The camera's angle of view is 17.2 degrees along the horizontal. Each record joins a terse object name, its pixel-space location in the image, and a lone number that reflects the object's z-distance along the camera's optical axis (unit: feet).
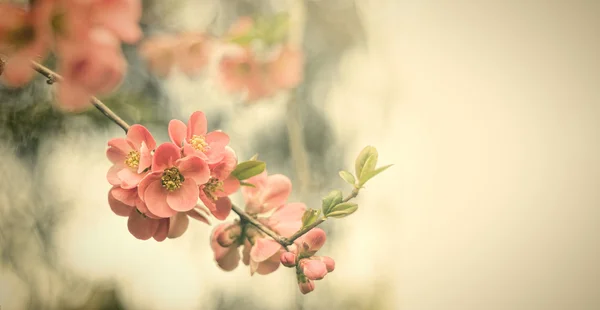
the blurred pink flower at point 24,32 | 3.00
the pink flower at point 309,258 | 3.08
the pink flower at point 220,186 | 3.09
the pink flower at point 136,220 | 3.11
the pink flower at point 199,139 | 3.08
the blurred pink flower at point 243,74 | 3.76
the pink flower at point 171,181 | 3.05
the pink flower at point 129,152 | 3.07
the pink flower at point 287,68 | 3.98
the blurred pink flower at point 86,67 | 3.02
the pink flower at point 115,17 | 3.04
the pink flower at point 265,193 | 3.21
